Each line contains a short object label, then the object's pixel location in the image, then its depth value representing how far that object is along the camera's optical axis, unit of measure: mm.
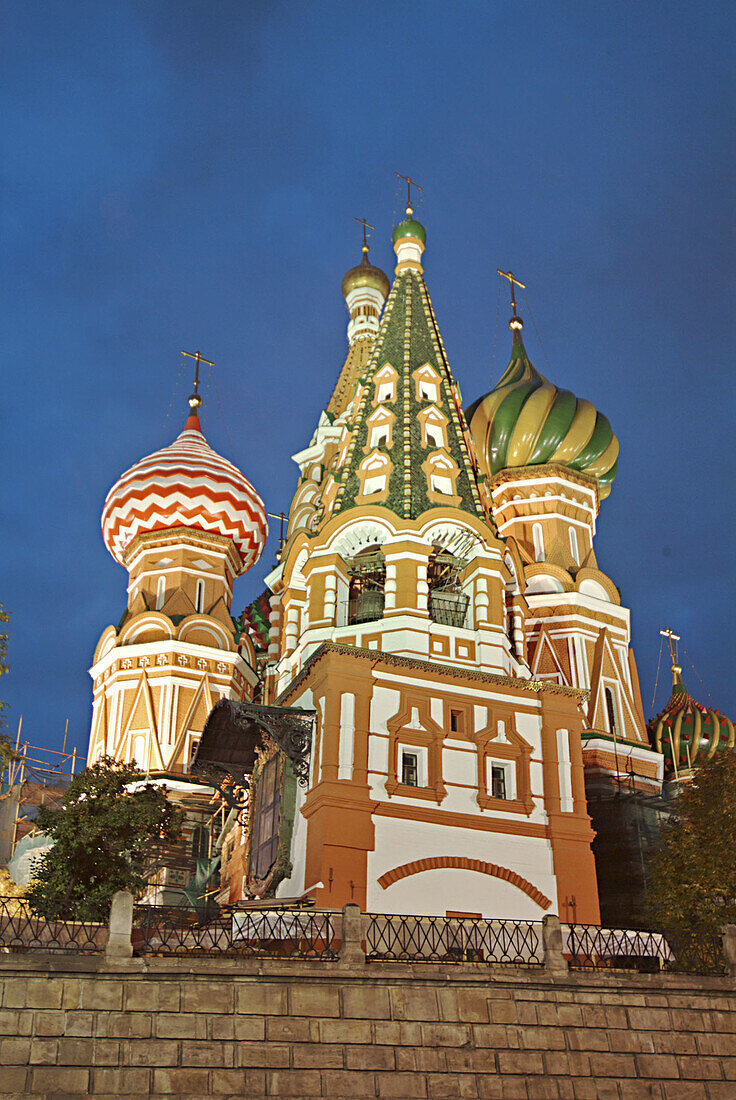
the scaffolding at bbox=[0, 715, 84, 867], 33312
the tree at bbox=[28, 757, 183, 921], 20094
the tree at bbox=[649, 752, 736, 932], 20602
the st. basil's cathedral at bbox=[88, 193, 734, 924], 21812
